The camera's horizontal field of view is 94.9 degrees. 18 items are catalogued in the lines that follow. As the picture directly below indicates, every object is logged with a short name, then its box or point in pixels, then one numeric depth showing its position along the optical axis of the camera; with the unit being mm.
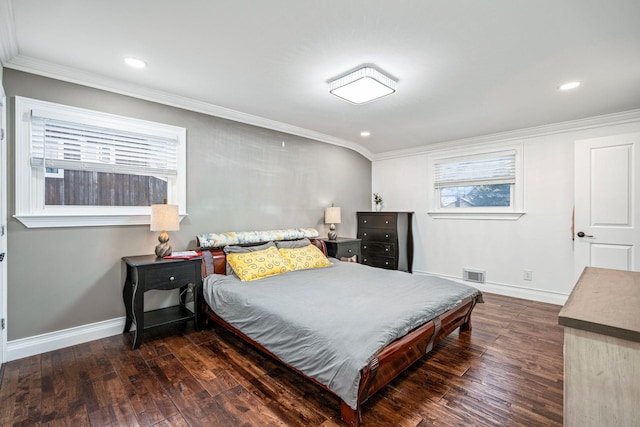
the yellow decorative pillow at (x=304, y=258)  3422
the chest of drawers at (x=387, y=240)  4900
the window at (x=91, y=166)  2439
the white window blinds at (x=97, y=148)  2502
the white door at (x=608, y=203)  3186
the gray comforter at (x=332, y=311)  1685
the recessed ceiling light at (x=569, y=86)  2686
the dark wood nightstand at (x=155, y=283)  2553
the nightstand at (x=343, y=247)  4297
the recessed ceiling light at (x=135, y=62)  2373
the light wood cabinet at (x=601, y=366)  865
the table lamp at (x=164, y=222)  2742
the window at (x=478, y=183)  4234
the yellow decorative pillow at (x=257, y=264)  2980
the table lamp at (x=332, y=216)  4602
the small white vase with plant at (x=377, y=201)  5676
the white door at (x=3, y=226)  2223
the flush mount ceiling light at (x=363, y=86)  2480
